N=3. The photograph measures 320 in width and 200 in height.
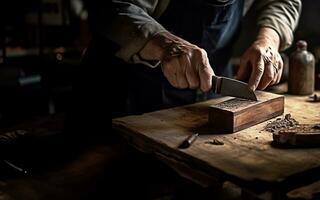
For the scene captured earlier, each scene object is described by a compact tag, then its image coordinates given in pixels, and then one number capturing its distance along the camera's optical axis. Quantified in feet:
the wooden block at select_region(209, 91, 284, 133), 4.85
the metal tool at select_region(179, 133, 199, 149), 4.38
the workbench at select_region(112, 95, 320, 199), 3.73
